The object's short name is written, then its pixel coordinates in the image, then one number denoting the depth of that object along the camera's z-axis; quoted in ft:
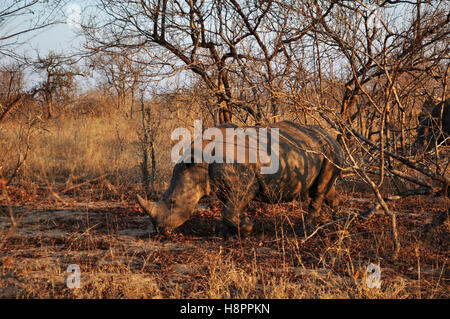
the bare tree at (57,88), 59.82
